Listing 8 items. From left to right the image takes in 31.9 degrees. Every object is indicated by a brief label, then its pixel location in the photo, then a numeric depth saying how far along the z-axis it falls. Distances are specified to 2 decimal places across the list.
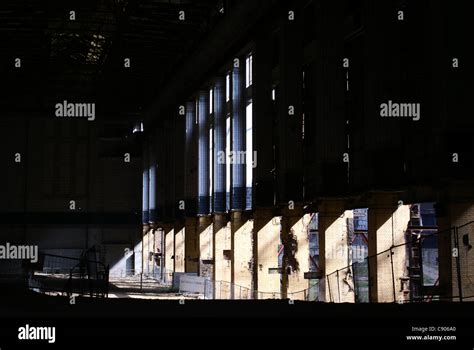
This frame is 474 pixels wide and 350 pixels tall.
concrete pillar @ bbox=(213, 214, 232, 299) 43.47
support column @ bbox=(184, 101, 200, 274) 48.80
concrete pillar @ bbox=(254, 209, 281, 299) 34.84
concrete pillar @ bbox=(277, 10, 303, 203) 31.36
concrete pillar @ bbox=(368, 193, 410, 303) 23.06
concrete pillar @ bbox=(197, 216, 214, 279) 47.47
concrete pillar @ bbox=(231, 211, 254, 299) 38.94
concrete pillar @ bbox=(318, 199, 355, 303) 27.59
